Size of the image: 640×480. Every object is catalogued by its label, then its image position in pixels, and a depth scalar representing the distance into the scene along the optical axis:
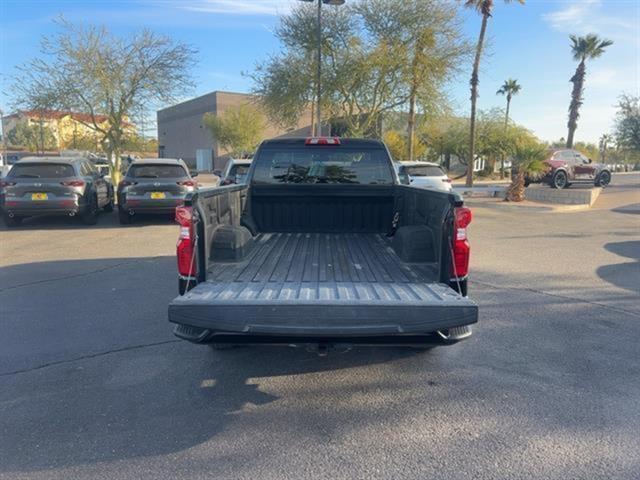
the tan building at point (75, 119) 20.05
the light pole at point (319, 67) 16.89
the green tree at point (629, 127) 27.66
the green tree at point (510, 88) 62.41
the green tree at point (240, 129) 53.19
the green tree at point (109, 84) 18.69
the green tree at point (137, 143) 21.50
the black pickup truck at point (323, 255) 3.01
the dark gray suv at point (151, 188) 12.05
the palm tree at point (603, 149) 81.18
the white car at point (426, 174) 14.96
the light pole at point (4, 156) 35.80
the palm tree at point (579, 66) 40.47
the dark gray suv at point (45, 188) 11.55
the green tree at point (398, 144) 35.23
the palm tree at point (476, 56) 24.19
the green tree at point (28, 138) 59.50
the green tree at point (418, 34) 21.20
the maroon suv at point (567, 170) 21.16
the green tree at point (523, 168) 18.75
